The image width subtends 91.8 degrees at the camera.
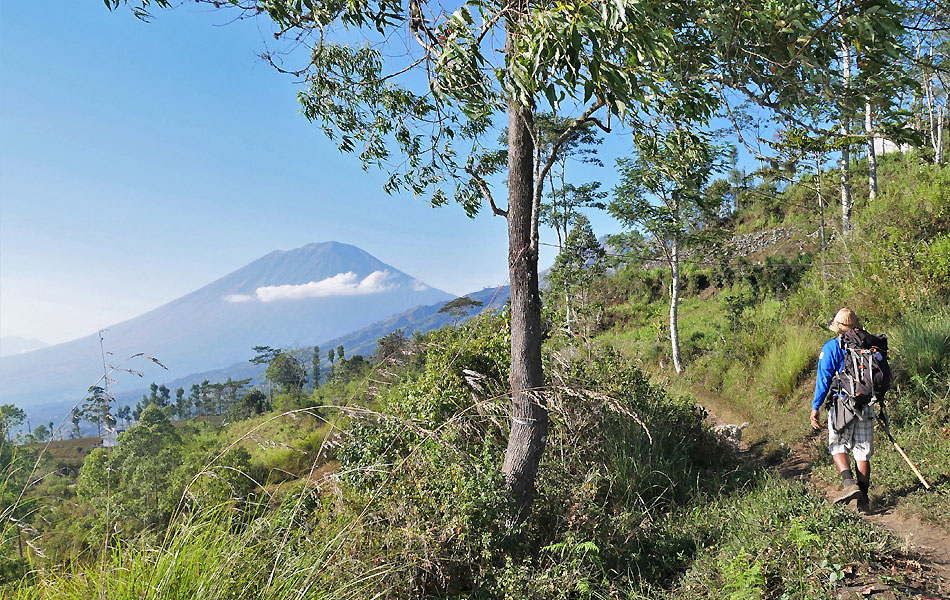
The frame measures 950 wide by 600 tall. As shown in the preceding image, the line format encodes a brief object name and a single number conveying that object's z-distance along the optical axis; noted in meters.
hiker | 4.03
